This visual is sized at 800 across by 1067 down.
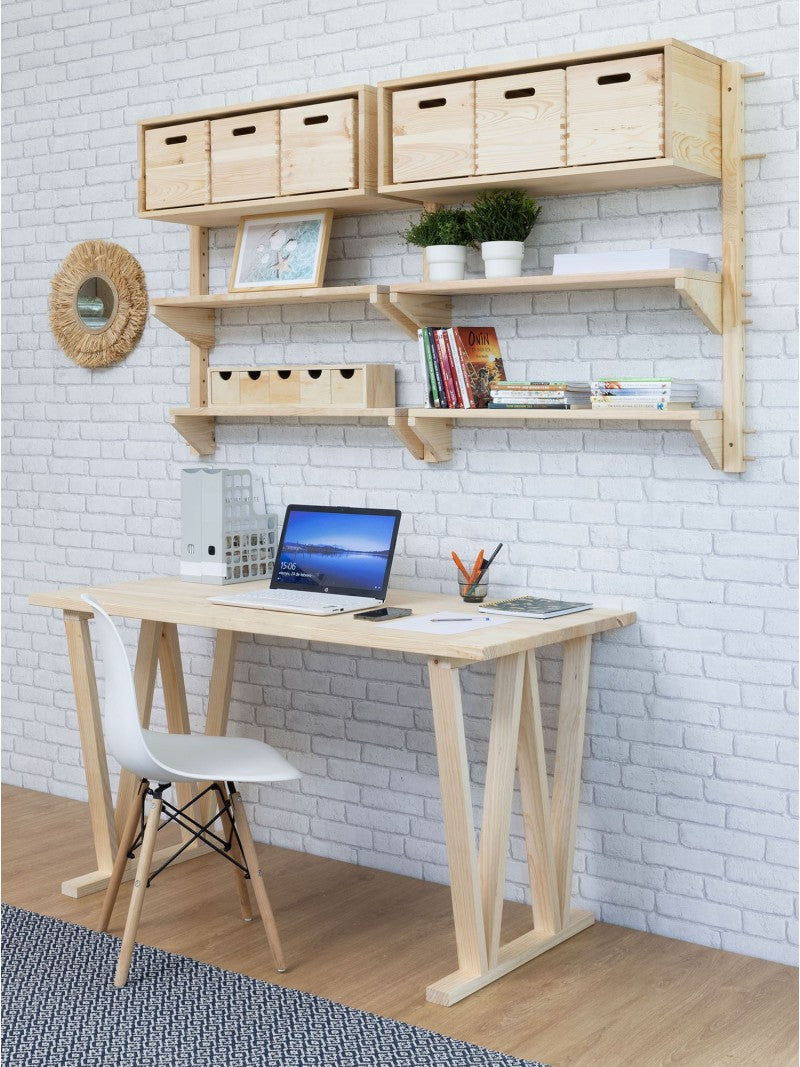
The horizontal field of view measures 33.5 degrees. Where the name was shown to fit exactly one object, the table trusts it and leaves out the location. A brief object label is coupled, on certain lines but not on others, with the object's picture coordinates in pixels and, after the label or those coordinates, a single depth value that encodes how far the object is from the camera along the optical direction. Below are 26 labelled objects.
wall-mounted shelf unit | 2.90
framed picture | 3.56
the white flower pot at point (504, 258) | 3.18
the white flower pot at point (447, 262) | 3.28
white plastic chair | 2.95
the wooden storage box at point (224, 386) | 3.81
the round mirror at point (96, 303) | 4.25
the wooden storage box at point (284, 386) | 3.66
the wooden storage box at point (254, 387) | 3.73
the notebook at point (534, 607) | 3.12
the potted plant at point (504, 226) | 3.18
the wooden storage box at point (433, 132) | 3.14
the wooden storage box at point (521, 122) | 3.00
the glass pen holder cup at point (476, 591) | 3.36
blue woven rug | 2.66
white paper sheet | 2.97
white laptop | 3.32
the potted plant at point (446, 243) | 3.28
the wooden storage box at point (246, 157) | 3.49
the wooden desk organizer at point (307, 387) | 3.51
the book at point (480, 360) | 3.27
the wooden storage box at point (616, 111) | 2.86
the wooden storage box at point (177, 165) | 3.63
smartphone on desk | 3.12
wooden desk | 2.86
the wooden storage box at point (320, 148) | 3.35
